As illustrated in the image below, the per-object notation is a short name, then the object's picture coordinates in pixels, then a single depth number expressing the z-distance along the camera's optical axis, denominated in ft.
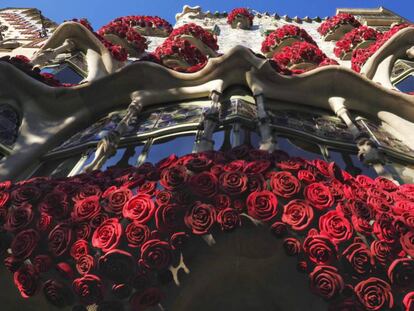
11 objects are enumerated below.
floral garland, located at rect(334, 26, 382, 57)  47.13
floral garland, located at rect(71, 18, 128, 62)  36.68
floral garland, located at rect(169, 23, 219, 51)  46.96
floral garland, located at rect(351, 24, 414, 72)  35.36
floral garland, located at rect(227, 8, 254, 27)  70.45
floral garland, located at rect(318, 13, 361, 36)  59.77
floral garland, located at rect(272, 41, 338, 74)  38.45
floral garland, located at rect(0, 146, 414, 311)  11.98
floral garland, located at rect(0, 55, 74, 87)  25.52
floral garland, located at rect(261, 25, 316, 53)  49.29
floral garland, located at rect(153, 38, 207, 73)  37.96
